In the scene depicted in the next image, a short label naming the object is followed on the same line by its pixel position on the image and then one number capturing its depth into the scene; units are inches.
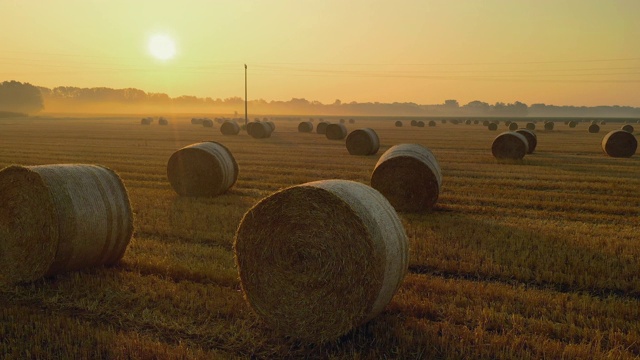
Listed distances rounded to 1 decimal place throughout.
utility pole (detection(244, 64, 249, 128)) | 2476.6
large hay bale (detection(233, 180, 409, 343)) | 234.1
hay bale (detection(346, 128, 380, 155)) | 1052.5
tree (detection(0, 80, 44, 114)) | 7190.0
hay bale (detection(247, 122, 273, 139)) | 1601.9
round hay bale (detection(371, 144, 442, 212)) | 514.6
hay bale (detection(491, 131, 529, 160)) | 947.3
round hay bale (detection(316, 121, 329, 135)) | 1807.7
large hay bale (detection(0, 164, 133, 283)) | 297.6
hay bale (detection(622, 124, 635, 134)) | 1862.9
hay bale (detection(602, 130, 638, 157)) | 1047.6
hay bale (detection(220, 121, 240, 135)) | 1764.5
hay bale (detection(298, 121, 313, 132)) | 1926.7
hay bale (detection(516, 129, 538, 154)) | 1107.9
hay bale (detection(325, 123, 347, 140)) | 1510.8
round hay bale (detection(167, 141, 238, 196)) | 592.1
